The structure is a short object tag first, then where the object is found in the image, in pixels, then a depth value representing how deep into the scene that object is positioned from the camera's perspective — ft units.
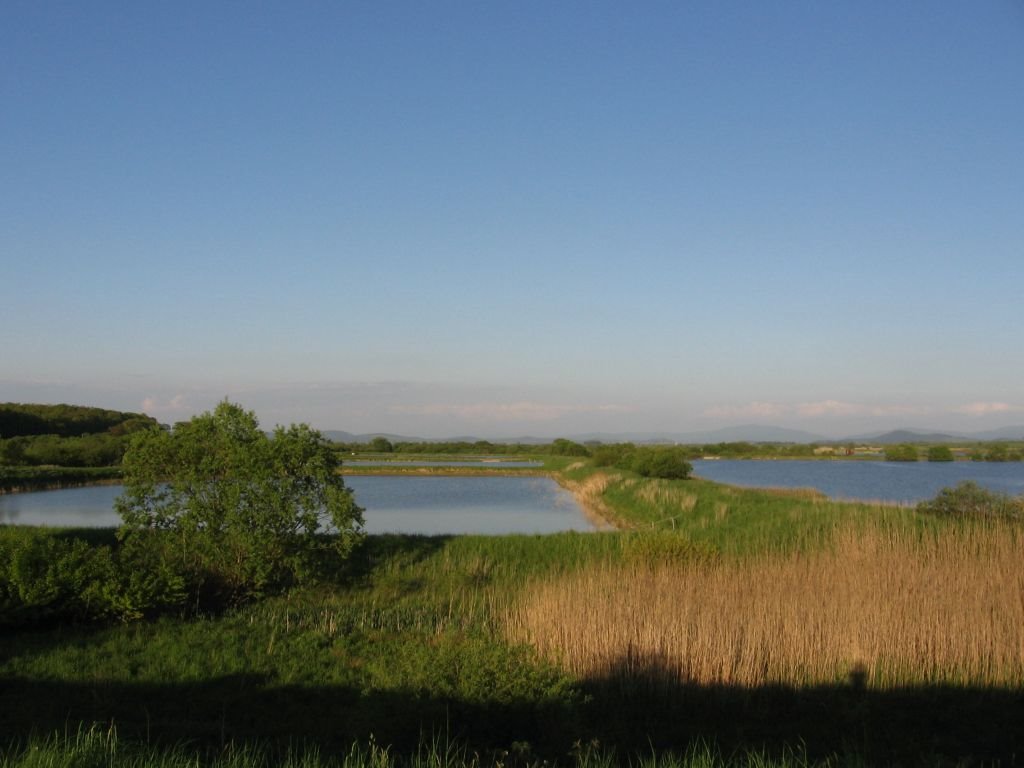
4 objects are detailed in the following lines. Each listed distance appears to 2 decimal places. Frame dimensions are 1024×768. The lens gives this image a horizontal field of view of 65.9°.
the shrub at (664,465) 129.49
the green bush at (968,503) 49.45
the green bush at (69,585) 33.53
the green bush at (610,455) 180.45
